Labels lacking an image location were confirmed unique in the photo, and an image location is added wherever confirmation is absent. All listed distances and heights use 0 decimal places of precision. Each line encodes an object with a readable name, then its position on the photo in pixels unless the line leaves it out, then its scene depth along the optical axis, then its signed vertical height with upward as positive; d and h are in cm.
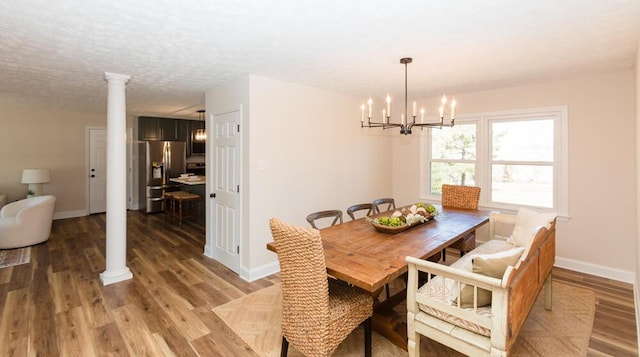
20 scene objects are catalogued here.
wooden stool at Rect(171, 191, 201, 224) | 596 -62
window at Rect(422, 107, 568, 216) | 383 +23
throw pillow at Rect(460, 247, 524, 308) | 165 -50
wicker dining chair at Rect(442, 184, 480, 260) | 349 -31
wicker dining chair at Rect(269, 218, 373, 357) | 177 -80
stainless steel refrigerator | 687 +15
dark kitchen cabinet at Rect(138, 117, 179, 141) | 704 +108
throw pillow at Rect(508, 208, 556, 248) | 258 -43
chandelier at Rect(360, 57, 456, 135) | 280 +46
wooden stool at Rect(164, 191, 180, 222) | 616 -67
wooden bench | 154 -74
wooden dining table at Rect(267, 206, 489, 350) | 181 -53
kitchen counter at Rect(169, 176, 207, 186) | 601 -13
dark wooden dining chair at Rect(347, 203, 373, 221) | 328 -37
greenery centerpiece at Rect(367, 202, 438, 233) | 258 -40
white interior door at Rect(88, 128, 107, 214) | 672 +13
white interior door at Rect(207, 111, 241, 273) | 361 -20
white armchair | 439 -70
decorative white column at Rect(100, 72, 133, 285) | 331 -3
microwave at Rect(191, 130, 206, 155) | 763 +73
